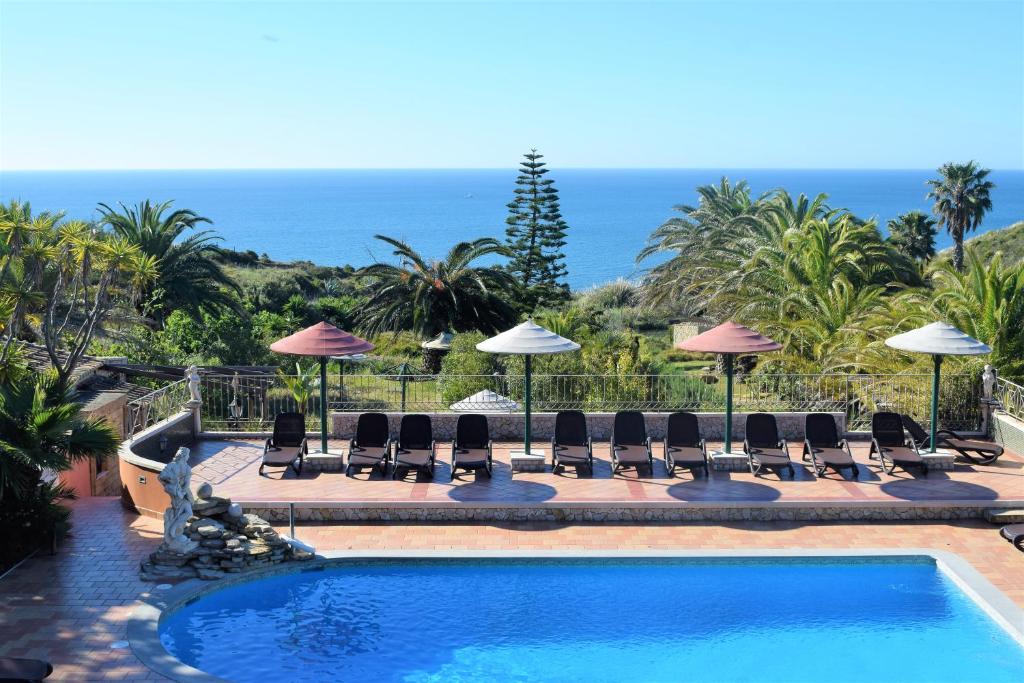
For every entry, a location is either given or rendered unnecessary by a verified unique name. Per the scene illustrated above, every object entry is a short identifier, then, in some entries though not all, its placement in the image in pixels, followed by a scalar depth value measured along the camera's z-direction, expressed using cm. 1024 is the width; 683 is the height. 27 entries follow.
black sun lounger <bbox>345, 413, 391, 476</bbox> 1450
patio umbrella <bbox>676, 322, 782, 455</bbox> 1393
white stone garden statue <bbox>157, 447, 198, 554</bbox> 1110
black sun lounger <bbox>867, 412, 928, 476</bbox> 1443
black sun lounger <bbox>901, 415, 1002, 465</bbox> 1484
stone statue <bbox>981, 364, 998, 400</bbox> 1564
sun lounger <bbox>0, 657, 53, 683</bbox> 805
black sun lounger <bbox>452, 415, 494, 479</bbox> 1423
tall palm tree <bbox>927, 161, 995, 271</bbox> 4662
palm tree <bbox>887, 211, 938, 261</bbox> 4775
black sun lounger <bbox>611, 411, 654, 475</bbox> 1444
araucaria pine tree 4044
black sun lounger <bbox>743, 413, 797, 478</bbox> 1416
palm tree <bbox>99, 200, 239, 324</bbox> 3097
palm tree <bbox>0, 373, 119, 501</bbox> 1071
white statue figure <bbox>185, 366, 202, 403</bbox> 1571
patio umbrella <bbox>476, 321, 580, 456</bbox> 1404
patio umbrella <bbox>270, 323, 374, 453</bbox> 1386
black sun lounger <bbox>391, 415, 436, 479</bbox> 1441
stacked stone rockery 1108
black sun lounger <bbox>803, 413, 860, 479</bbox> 1415
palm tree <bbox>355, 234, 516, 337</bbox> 2936
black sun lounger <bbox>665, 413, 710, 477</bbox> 1434
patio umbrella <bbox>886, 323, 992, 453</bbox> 1394
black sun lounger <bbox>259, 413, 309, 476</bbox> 1453
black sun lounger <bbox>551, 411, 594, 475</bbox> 1435
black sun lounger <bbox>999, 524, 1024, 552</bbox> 1190
